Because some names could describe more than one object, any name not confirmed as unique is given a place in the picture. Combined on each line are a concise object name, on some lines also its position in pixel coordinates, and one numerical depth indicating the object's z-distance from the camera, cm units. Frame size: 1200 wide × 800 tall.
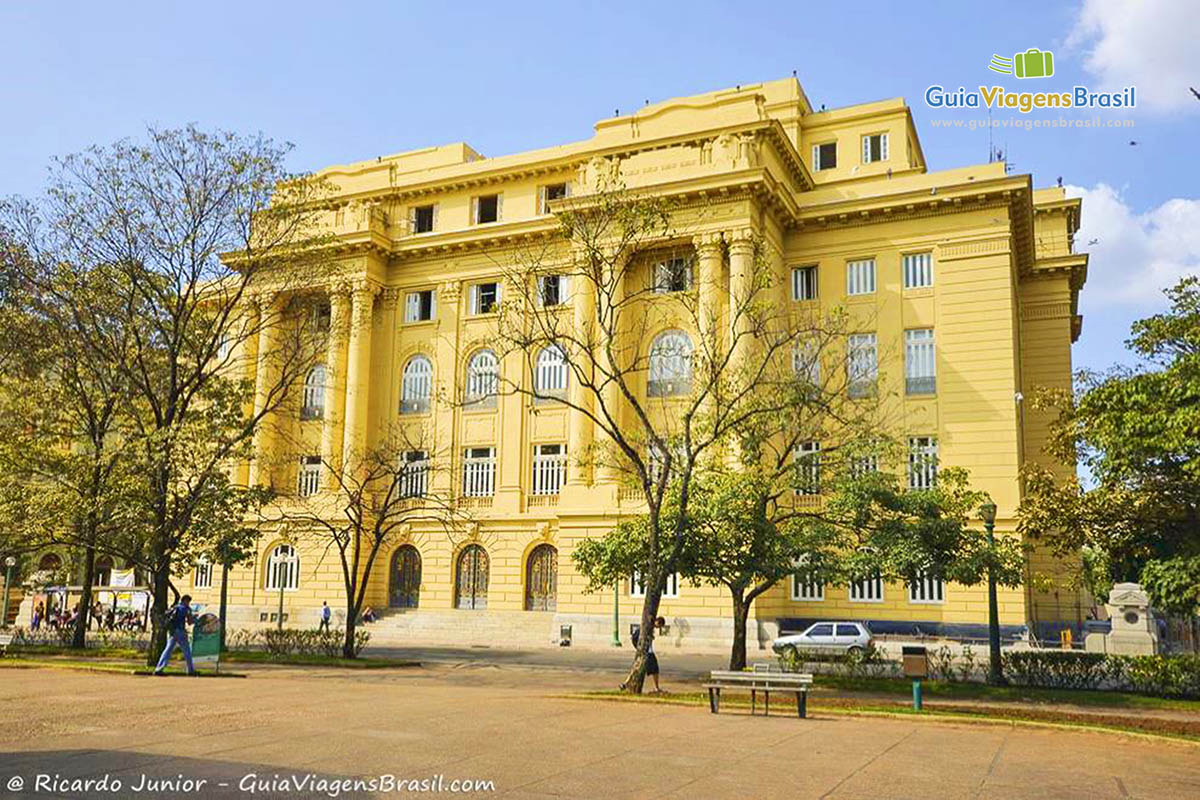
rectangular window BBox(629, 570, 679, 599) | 3650
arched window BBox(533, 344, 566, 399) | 4241
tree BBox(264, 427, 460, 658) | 4104
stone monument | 2900
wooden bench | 1483
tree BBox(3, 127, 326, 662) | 2533
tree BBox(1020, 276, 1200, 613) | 1814
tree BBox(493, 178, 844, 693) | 2898
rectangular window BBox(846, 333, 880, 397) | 3644
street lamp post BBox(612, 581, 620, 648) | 3562
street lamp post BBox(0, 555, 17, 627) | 3626
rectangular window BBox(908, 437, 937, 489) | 3612
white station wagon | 3053
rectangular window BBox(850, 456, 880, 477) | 2343
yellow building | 3666
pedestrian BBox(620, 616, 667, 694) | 1877
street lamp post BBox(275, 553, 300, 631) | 4208
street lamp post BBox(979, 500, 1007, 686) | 2138
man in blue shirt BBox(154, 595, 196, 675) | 1900
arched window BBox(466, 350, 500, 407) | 4356
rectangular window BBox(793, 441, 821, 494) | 2345
